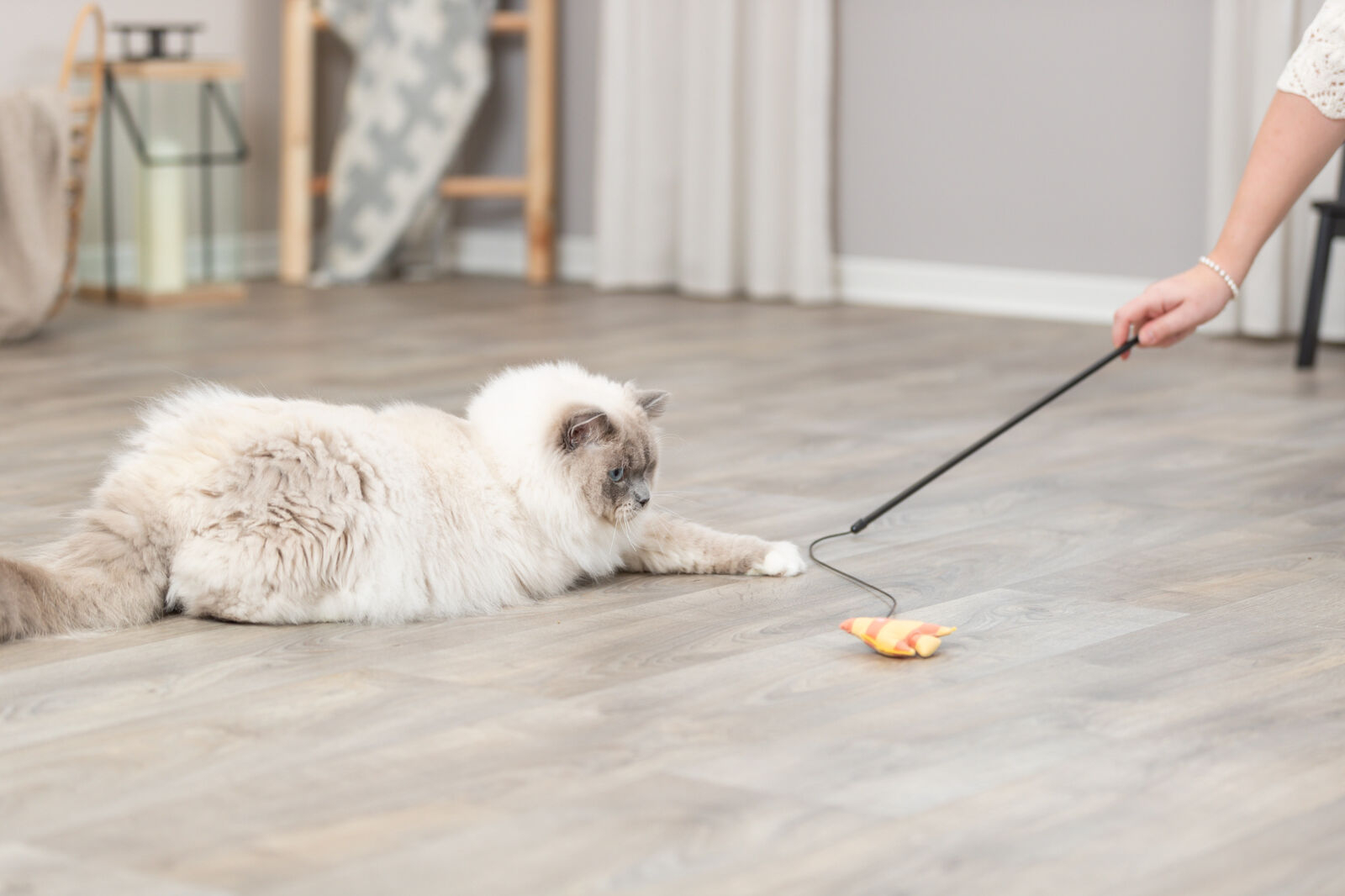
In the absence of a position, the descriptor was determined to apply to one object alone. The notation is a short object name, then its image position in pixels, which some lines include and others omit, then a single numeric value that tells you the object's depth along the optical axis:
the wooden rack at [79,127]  4.08
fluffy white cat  1.75
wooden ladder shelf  5.12
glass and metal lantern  4.59
